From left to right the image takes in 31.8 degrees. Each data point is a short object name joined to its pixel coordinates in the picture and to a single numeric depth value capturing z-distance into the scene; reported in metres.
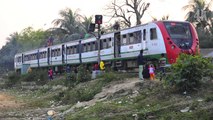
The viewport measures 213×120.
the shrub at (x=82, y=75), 22.56
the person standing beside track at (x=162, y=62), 16.92
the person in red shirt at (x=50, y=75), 31.48
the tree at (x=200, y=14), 40.09
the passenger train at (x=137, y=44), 18.94
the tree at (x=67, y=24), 53.81
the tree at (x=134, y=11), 44.97
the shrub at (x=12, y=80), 37.73
